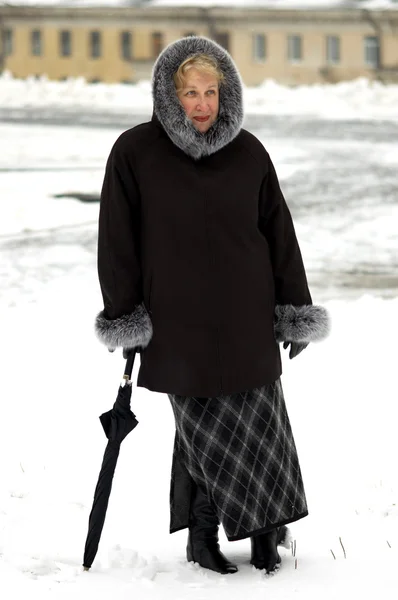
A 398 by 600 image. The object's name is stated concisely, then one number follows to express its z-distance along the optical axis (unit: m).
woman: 5.87
